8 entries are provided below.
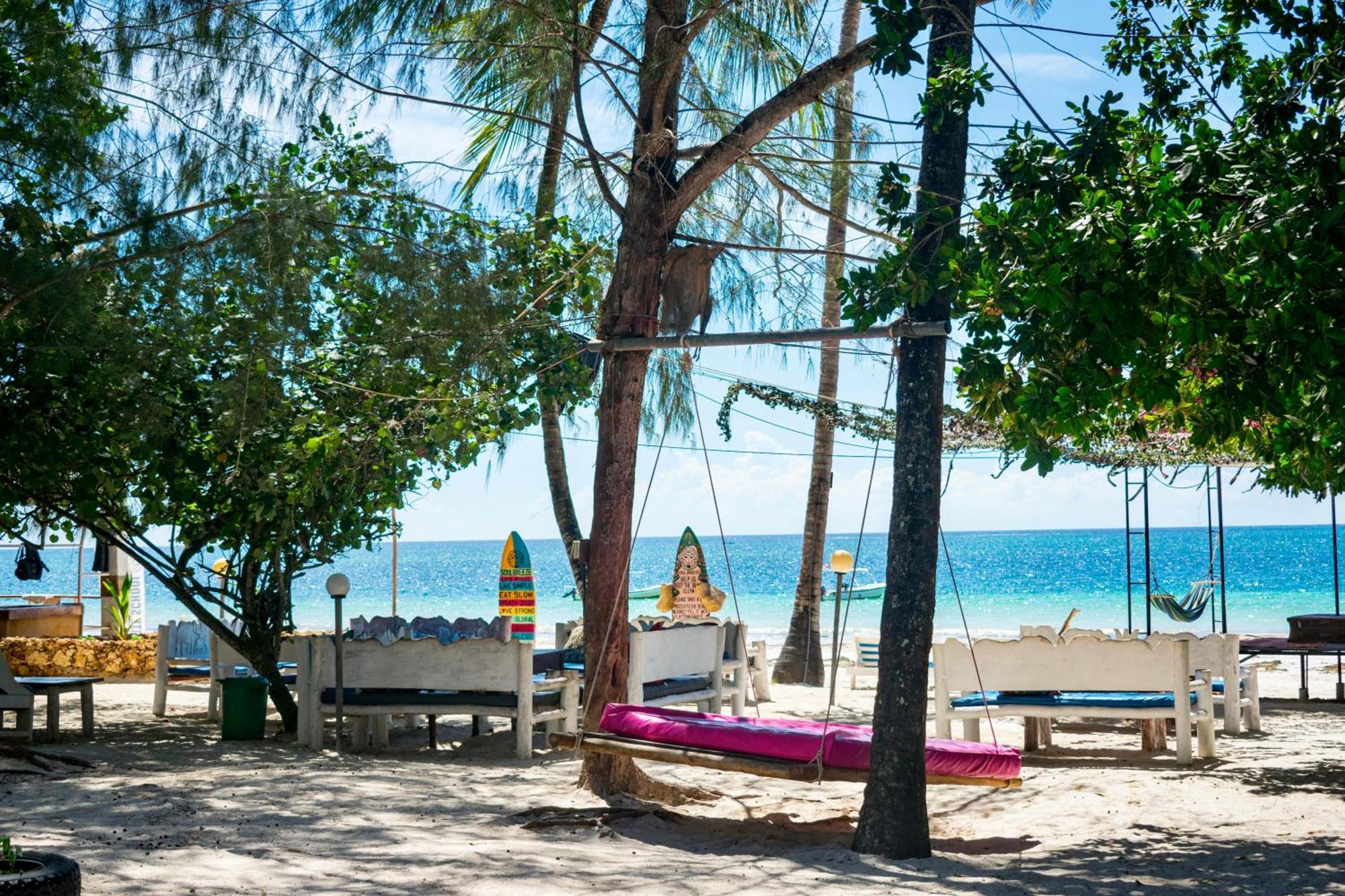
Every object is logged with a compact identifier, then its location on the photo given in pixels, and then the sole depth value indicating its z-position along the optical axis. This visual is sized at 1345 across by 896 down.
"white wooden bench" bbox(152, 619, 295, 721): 9.06
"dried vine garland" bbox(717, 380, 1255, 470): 10.45
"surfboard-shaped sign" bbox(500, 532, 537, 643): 10.90
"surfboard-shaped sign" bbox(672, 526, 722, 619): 11.92
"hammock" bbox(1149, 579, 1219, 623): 12.01
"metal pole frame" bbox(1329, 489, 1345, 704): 10.28
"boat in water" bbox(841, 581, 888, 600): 29.18
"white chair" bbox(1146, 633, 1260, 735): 7.36
